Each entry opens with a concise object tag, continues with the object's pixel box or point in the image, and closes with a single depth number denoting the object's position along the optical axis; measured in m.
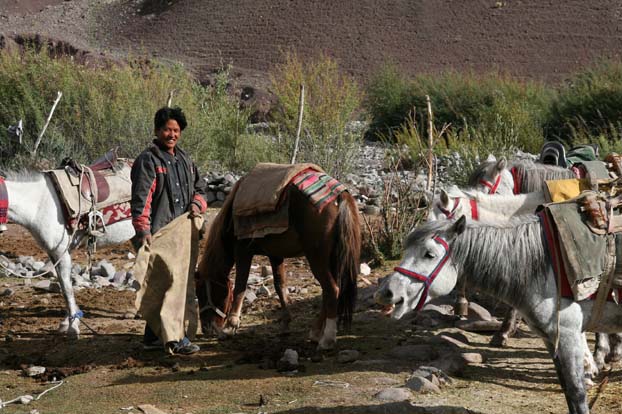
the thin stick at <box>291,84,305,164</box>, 11.71
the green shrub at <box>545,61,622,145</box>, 18.56
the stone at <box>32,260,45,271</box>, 9.52
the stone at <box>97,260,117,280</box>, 9.25
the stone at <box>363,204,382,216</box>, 12.00
